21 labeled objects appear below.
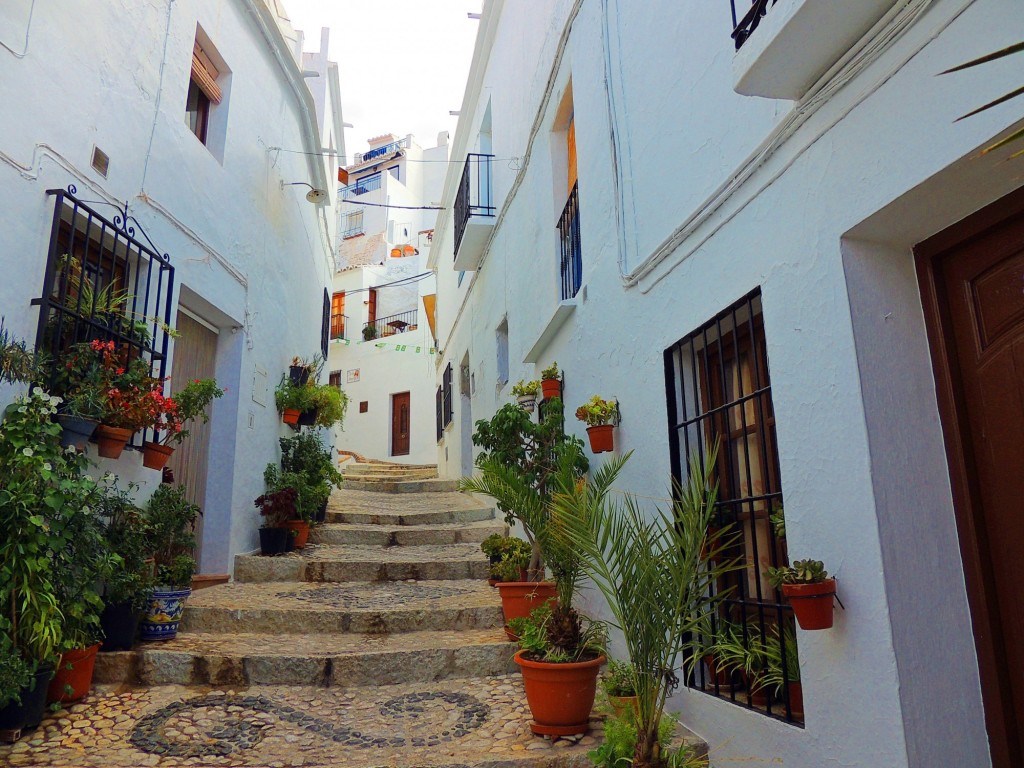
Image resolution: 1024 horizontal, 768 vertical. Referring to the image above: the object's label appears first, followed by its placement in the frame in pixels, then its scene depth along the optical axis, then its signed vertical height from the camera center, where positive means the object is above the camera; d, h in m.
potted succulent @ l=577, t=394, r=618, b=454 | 4.72 +0.81
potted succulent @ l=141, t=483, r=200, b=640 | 4.68 -0.01
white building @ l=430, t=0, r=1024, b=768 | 2.28 +0.76
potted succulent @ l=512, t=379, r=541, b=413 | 6.41 +1.34
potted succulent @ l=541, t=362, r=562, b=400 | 6.10 +1.35
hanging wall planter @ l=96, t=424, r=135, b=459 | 4.10 +0.65
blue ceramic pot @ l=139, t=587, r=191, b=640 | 4.66 -0.36
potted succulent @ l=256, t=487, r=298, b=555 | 6.84 +0.35
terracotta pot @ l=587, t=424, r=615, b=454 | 4.72 +0.70
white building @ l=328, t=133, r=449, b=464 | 18.41 +6.61
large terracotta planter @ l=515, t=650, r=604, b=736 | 3.68 -0.72
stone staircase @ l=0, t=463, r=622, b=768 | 3.52 -0.74
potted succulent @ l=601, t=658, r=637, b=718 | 3.53 -0.67
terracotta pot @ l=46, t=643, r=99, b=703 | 3.79 -0.60
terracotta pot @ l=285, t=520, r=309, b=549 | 7.17 +0.23
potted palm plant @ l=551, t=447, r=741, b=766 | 3.05 -0.16
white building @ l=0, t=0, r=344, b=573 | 3.95 +2.54
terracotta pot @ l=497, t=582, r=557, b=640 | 5.05 -0.30
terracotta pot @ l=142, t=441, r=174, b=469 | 4.76 +0.65
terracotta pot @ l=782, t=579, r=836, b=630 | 2.49 -0.19
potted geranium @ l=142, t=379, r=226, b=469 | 4.52 +0.90
